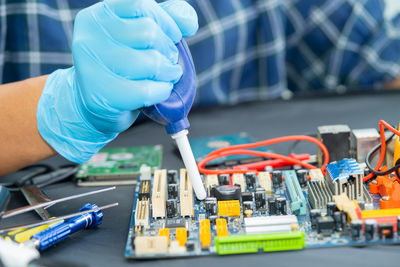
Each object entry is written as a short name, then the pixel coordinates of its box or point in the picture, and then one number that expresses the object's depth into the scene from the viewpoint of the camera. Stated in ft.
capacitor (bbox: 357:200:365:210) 2.67
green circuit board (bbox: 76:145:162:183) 3.68
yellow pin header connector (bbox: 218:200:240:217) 2.76
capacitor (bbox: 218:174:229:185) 3.15
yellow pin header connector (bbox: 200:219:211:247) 2.48
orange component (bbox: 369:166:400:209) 2.69
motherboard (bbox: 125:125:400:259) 2.43
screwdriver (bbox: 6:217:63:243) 2.51
